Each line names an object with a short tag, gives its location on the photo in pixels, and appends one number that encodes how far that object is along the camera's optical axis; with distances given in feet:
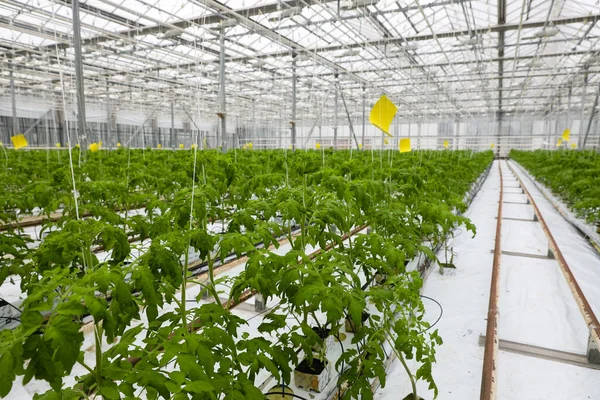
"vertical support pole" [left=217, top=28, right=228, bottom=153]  34.93
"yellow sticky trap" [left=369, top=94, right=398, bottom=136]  12.96
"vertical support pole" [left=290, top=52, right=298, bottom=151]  48.32
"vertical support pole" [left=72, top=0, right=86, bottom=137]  22.66
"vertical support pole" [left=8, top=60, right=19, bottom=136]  58.14
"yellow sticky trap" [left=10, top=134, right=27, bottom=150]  25.08
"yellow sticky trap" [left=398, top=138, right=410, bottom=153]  19.54
